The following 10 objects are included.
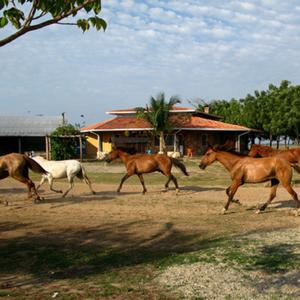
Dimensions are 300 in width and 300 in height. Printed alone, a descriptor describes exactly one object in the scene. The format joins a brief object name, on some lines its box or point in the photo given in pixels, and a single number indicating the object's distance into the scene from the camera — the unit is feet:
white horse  46.80
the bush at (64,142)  108.06
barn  135.64
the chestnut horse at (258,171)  36.24
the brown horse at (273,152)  51.70
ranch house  121.70
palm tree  115.55
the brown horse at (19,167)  41.70
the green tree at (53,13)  14.43
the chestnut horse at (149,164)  49.98
